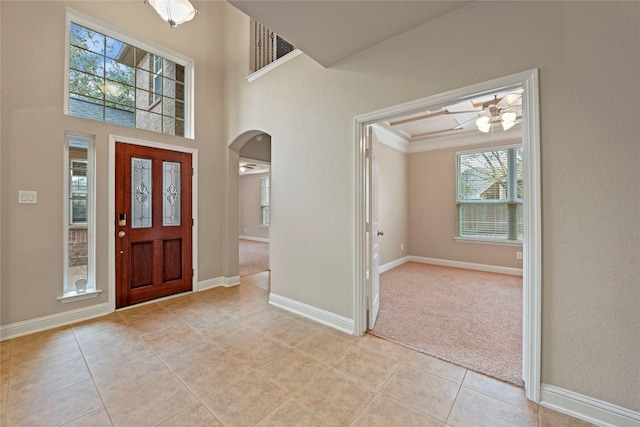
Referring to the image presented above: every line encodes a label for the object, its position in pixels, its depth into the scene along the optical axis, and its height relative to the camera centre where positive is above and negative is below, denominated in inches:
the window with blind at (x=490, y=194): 185.5 +15.1
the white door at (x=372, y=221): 100.7 -3.1
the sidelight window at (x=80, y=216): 111.6 -1.0
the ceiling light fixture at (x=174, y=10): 92.4 +76.0
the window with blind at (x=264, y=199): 367.6 +21.6
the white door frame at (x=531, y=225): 63.2 -2.7
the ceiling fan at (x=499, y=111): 132.0 +55.8
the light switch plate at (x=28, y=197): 96.6 +6.4
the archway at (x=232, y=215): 157.1 -0.7
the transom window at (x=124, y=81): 112.5 +66.6
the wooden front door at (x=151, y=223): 121.1 -4.9
